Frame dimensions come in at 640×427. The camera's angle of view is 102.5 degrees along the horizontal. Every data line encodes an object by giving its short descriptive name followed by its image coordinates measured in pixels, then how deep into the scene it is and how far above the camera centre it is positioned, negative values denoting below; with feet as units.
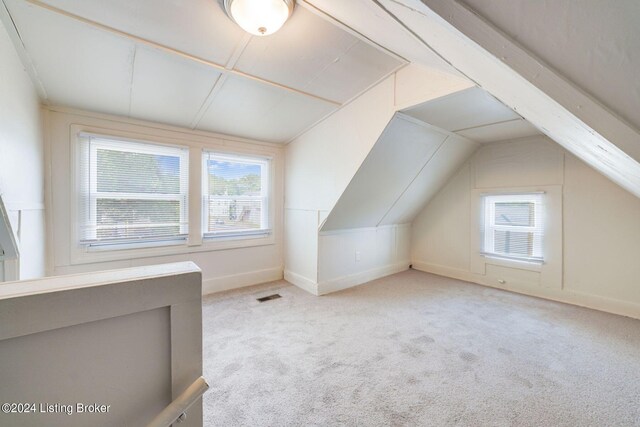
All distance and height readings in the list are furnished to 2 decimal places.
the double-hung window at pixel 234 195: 10.63 +0.67
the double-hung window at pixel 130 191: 8.30 +0.66
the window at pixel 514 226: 10.53 -0.66
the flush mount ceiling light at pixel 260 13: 4.72 +3.77
